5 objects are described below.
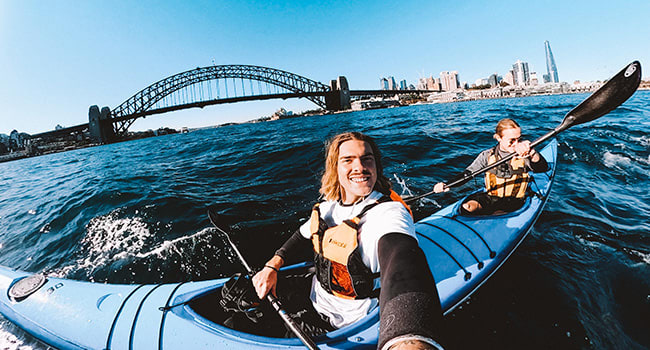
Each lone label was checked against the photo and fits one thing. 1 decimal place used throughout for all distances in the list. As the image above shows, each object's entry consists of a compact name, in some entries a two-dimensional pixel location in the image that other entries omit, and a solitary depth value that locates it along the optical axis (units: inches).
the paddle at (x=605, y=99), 110.0
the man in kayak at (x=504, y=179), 140.9
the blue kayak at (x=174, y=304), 68.6
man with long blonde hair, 34.5
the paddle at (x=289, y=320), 54.0
